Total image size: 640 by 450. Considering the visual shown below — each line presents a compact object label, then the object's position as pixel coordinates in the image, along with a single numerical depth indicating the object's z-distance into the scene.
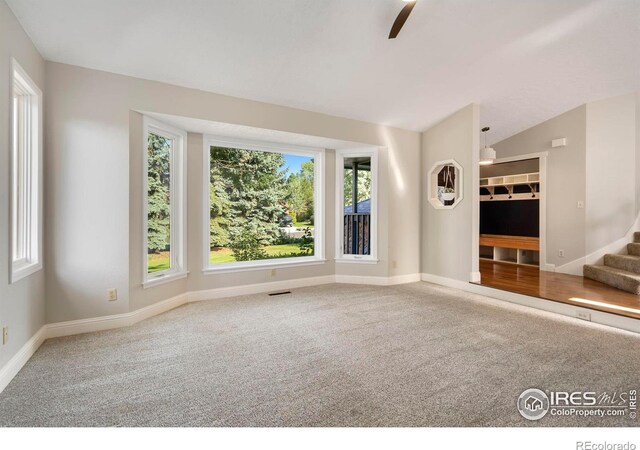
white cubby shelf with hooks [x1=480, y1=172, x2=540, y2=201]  6.05
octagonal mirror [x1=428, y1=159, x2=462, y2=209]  4.96
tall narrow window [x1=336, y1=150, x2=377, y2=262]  5.21
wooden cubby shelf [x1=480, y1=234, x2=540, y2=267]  6.07
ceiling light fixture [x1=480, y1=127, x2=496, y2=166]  5.51
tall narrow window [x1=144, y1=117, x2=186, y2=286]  3.60
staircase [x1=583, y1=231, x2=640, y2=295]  3.99
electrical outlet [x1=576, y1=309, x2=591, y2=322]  3.38
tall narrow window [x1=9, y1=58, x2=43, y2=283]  2.60
